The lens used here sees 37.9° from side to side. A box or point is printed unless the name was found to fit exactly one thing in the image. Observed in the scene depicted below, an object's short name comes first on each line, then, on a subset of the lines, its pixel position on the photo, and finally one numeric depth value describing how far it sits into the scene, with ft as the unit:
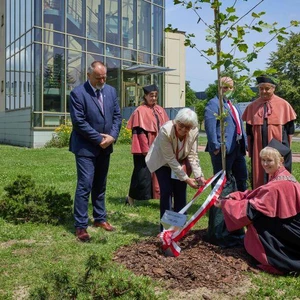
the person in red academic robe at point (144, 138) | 21.95
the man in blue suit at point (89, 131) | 16.61
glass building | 66.95
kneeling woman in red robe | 13.10
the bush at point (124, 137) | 69.36
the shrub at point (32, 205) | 18.94
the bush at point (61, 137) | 65.46
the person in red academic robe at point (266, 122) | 17.57
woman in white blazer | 14.66
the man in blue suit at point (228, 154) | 15.23
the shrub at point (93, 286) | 9.21
